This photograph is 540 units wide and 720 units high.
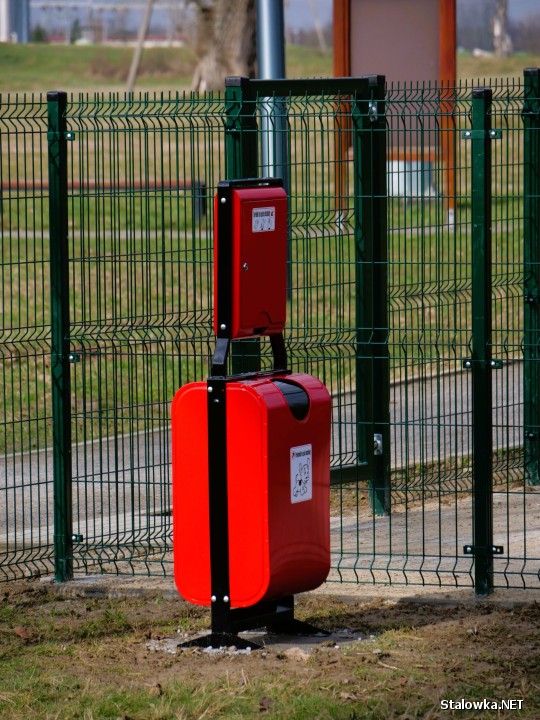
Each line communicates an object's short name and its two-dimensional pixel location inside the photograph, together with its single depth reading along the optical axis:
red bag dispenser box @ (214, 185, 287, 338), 12.32
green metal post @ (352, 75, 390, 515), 17.00
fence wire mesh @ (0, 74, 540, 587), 15.04
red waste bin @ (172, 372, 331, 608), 12.22
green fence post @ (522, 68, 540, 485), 18.36
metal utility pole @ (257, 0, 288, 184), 30.17
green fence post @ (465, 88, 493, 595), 13.86
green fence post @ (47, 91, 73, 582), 15.03
